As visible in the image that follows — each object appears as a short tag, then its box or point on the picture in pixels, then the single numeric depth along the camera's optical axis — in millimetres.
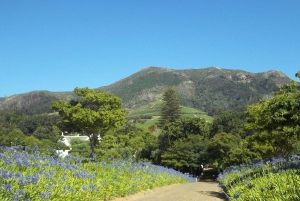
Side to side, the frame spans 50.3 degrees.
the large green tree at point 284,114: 9555
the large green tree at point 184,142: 39344
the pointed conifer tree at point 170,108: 64062
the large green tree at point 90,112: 27438
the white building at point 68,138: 71300
